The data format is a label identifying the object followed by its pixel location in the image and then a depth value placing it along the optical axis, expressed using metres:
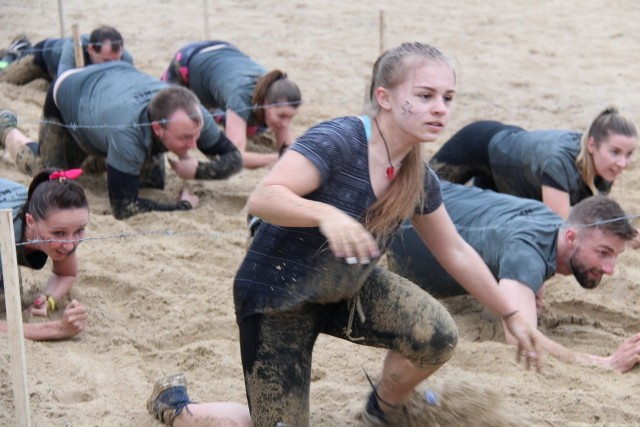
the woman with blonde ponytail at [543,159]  10.82
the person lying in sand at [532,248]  8.77
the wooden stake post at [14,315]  6.59
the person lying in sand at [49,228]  8.47
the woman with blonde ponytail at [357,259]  6.13
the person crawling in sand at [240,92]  13.74
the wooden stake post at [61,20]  16.89
